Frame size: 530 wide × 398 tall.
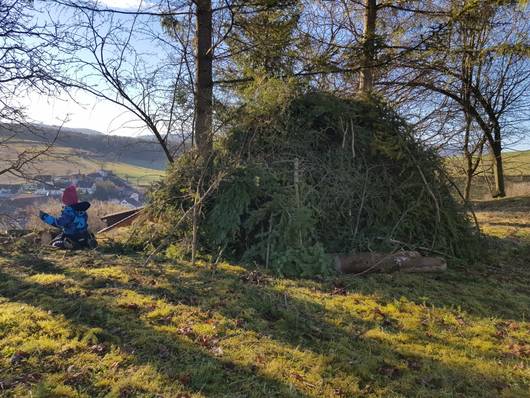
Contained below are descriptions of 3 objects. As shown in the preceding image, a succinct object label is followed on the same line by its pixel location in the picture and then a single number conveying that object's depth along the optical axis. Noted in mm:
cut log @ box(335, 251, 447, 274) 5914
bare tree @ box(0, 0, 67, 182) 6703
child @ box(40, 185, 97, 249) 6762
